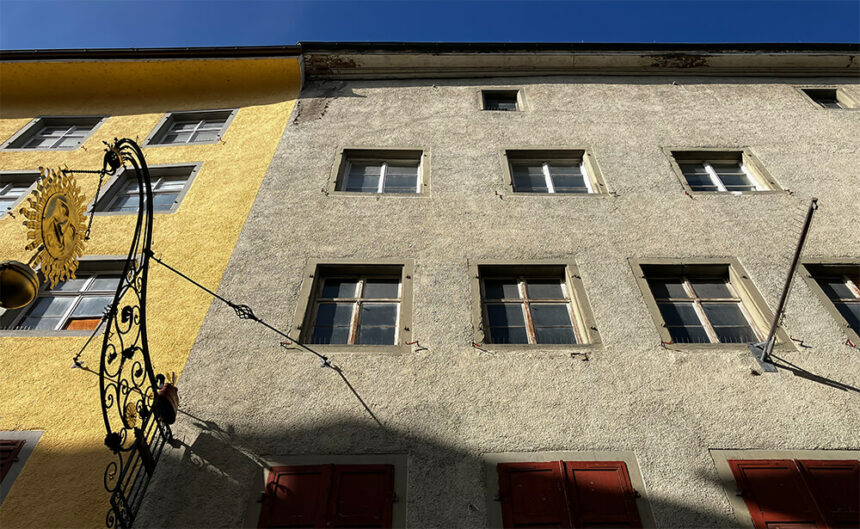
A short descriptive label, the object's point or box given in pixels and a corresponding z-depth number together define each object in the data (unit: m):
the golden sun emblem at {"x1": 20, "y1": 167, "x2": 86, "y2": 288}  4.14
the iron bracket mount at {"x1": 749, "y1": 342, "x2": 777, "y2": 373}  5.52
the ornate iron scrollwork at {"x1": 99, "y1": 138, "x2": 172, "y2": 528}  4.32
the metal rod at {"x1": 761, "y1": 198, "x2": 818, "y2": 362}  4.66
